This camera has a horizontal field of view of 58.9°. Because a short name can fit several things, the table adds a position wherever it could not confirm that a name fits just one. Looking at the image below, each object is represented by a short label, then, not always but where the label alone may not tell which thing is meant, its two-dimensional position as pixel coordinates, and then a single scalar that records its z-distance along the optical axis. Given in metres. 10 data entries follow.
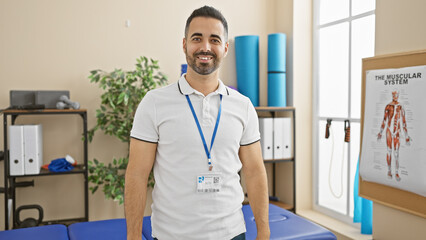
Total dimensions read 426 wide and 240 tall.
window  3.16
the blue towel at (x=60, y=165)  2.87
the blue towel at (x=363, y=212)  2.83
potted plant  2.97
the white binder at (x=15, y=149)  2.74
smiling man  1.25
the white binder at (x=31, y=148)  2.77
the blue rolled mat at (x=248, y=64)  3.56
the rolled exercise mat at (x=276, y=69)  3.54
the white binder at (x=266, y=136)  3.44
